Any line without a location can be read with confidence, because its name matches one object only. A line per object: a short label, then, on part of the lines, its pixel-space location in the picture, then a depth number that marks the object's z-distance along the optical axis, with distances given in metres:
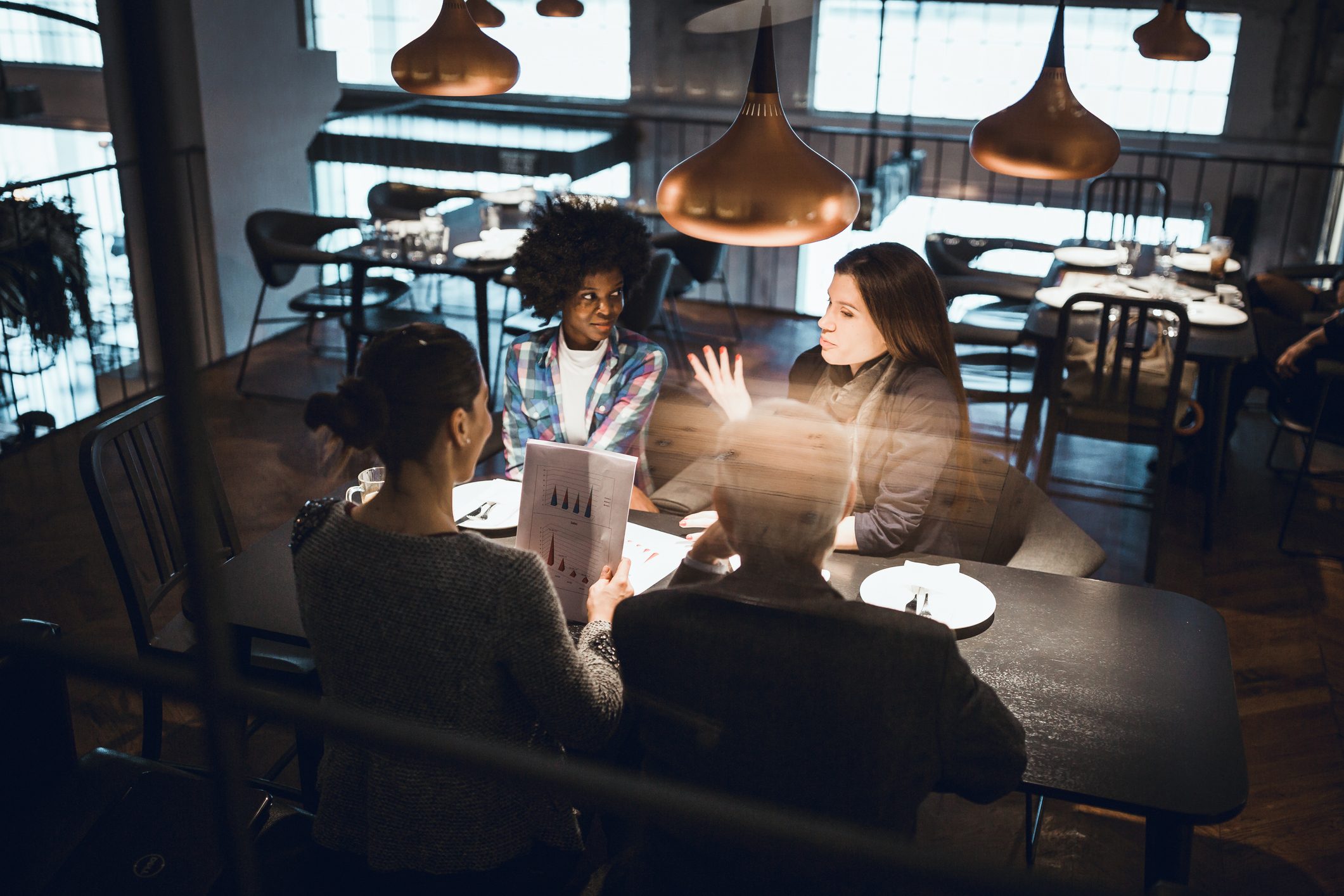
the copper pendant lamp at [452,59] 2.12
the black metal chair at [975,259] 4.12
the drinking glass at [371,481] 1.81
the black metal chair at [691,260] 4.87
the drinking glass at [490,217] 4.29
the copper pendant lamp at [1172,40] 3.50
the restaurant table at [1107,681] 1.32
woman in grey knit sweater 1.25
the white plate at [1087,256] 3.97
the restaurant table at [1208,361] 3.21
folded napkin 1.71
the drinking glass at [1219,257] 3.89
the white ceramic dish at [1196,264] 3.93
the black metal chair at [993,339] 3.86
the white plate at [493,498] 1.94
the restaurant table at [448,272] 3.97
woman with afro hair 2.38
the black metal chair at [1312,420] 3.11
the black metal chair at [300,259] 4.42
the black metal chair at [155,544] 1.88
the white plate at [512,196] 4.94
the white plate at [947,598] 1.63
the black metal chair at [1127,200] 4.62
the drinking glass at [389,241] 4.18
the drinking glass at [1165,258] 3.78
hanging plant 4.03
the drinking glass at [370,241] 4.18
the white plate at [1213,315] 3.38
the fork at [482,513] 1.97
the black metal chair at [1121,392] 3.16
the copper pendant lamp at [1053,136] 1.78
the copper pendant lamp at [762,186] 1.33
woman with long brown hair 2.08
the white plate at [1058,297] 3.50
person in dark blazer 1.15
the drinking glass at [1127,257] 3.90
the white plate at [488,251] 4.04
